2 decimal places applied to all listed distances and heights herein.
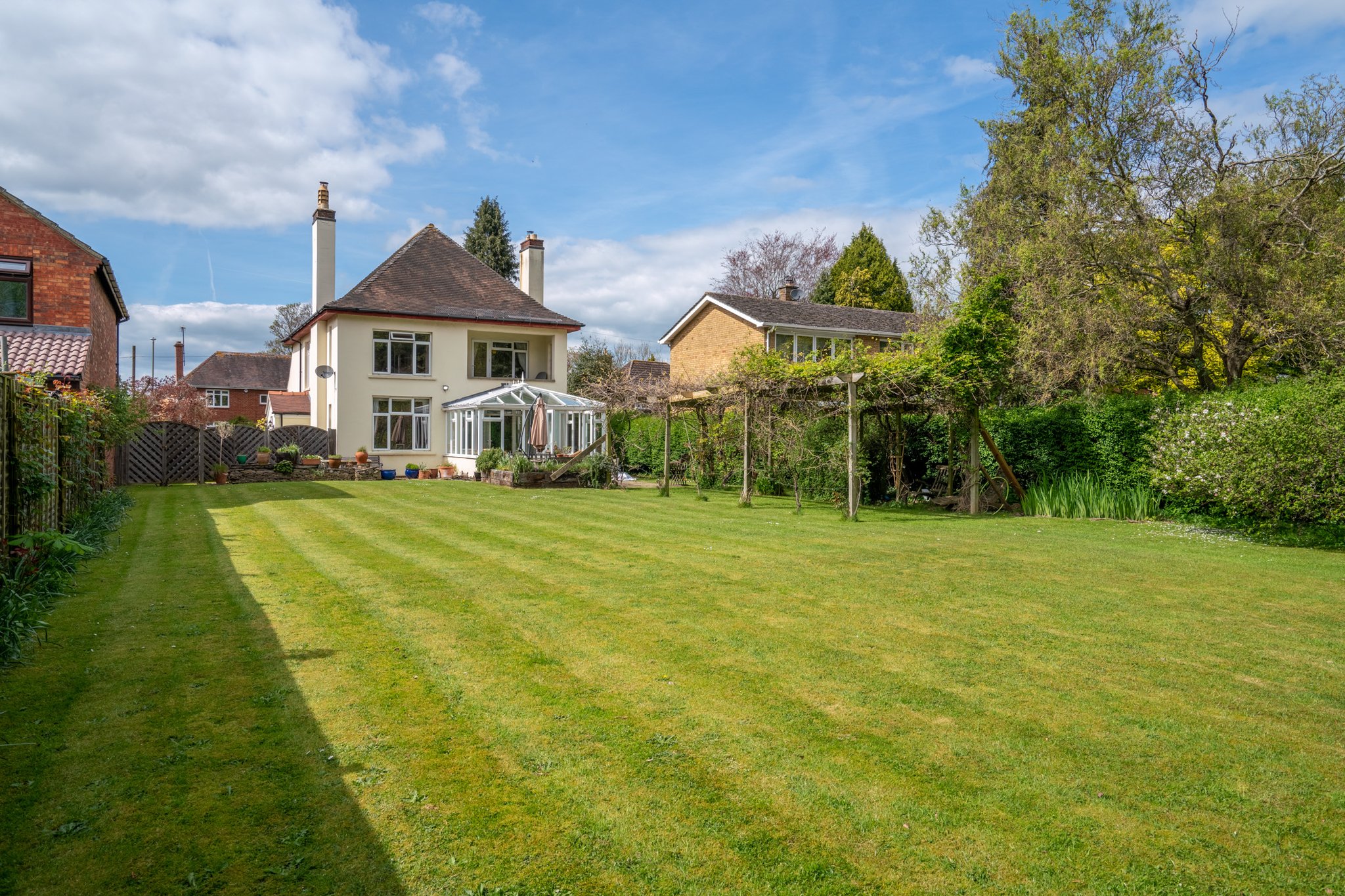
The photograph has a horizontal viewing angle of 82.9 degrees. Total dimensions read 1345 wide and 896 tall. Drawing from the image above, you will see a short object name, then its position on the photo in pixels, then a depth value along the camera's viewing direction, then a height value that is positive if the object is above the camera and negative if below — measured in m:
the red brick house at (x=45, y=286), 17.80 +3.94
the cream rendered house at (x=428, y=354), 26.50 +3.64
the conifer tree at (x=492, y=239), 46.59 +13.04
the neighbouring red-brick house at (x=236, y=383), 53.94 +4.83
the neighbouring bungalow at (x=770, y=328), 29.79 +5.07
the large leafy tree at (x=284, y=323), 72.62 +12.30
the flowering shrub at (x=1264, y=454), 10.74 +0.00
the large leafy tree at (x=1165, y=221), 14.31 +4.55
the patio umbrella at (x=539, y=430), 22.97 +0.63
